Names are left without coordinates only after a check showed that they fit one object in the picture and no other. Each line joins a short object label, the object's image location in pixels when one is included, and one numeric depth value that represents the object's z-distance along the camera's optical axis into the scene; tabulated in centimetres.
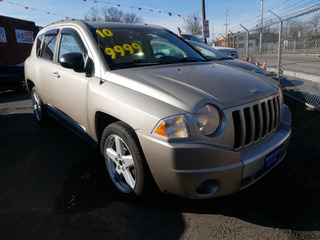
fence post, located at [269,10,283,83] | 602
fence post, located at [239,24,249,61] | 868
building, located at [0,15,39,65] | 1634
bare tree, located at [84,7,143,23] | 3902
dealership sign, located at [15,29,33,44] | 1733
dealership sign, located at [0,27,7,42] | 1611
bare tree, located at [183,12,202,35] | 3556
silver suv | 187
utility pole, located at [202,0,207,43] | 1980
